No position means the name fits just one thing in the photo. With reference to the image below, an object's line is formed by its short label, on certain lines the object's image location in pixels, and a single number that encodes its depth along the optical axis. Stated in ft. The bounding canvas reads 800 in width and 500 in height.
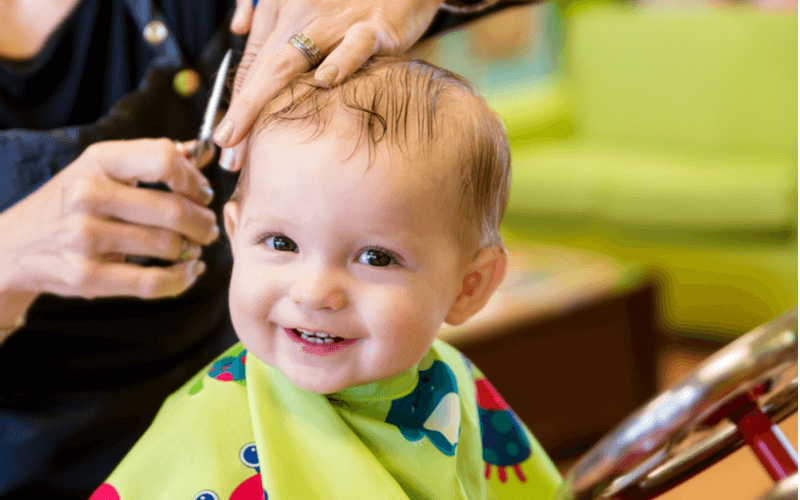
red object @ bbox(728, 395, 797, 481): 1.88
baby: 2.39
